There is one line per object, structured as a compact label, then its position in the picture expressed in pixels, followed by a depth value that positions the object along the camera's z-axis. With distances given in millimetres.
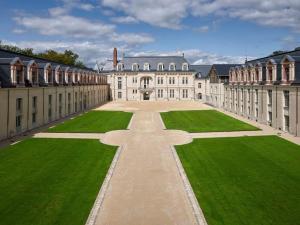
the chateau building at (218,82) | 64375
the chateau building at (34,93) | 28359
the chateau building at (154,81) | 90562
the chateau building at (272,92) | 31734
